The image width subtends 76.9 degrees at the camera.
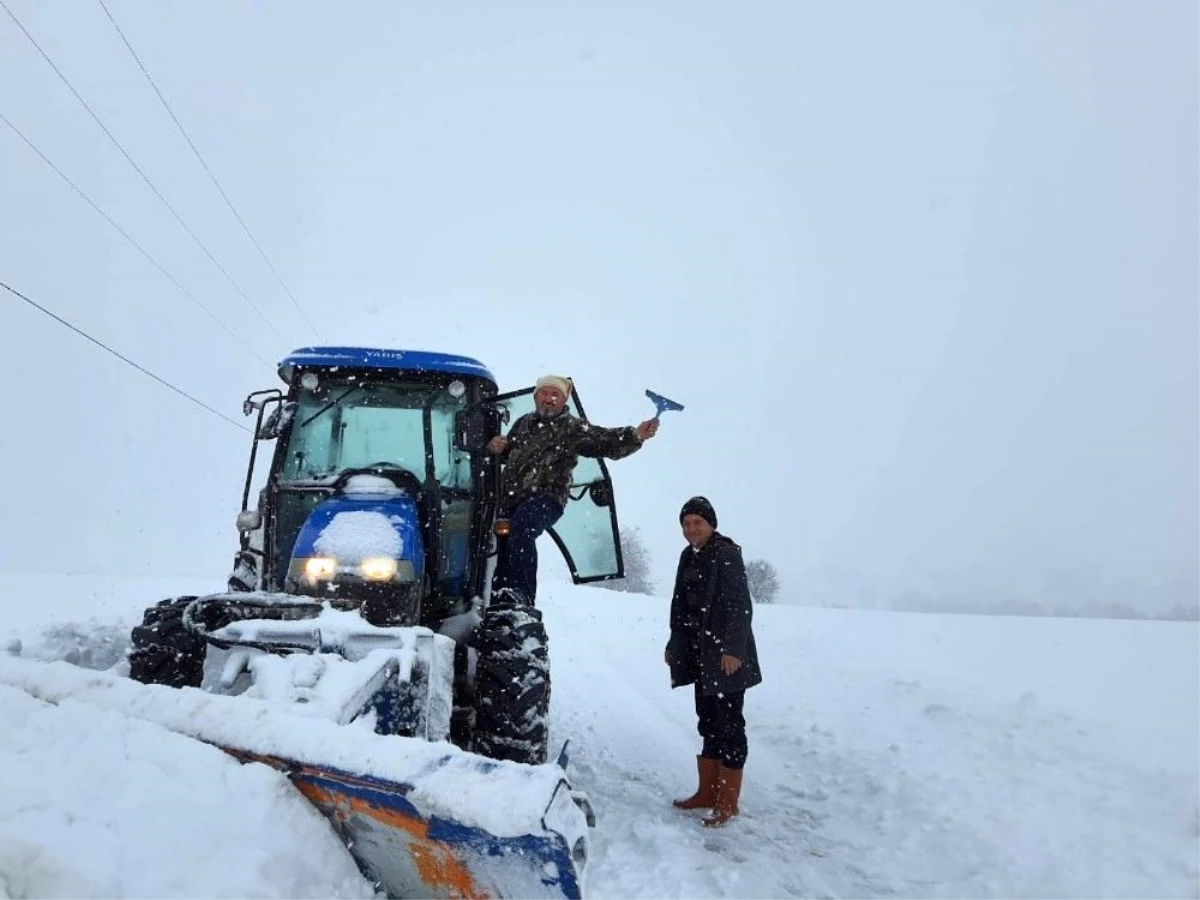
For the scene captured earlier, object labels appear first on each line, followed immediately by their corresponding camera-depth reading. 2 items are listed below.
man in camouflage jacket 4.42
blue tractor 1.77
